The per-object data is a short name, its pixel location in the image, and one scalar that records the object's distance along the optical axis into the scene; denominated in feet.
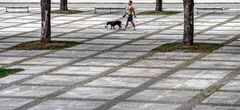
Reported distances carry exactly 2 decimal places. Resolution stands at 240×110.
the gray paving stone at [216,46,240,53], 86.76
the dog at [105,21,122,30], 113.19
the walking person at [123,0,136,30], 112.50
